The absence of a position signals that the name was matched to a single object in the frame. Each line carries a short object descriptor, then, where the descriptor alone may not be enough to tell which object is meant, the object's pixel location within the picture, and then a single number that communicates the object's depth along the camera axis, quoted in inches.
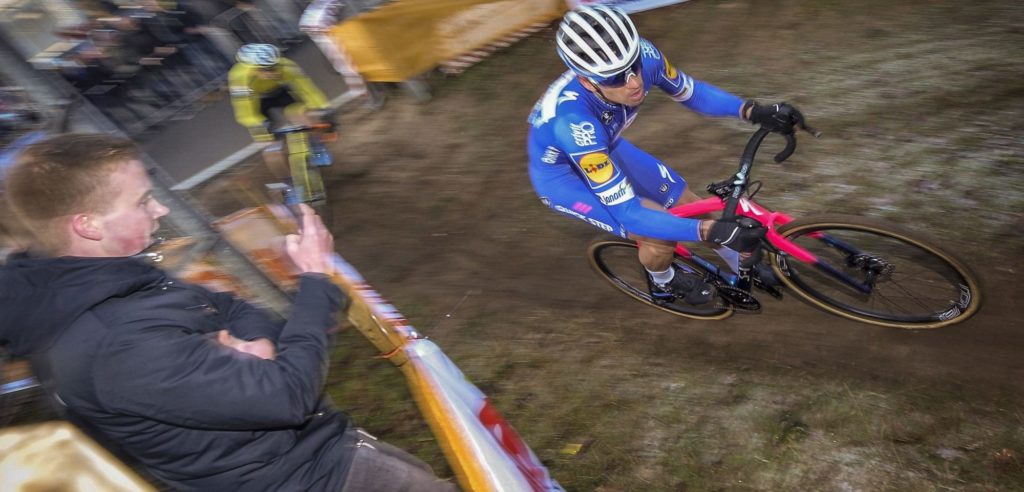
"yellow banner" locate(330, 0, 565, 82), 364.8
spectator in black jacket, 71.2
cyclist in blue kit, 151.2
